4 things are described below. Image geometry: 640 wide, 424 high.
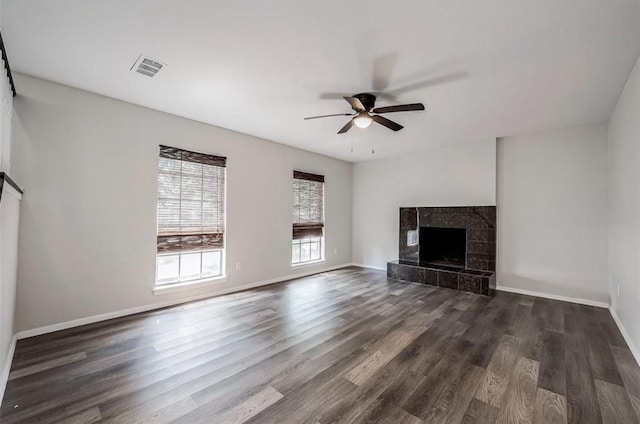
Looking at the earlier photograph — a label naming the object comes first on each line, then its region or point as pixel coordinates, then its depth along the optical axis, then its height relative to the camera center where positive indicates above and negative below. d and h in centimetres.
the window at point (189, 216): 375 -4
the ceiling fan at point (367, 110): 281 +117
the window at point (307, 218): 559 -5
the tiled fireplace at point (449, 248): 470 -58
